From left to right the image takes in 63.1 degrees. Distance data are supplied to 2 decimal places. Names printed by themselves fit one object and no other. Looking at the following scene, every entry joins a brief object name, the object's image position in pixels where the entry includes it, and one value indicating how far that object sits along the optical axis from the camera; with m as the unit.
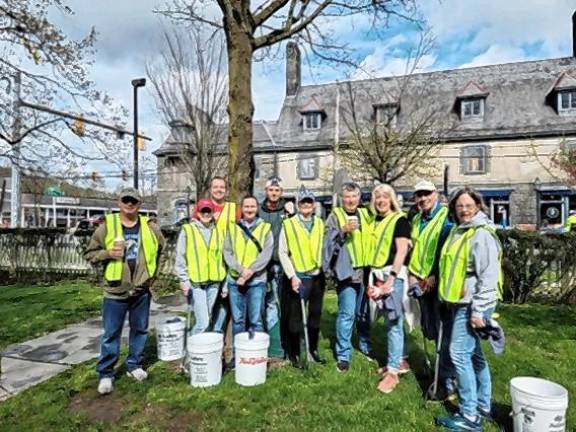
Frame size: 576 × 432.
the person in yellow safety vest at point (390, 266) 4.45
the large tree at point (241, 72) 5.88
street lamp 17.28
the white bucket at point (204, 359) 4.46
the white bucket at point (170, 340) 5.43
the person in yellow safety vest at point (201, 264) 4.73
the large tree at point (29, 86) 5.16
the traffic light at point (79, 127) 6.91
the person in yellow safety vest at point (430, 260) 4.23
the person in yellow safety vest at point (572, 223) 12.53
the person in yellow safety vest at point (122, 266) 4.45
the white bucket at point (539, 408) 3.24
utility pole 6.32
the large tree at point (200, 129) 17.97
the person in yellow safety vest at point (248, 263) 4.78
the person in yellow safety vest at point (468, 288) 3.51
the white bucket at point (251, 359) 4.50
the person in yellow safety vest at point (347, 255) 4.75
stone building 26.42
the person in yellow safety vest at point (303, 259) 4.84
